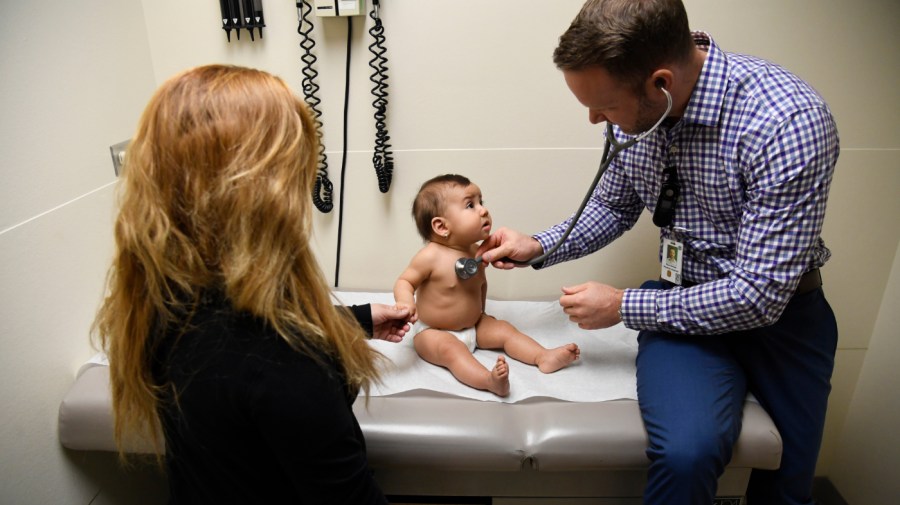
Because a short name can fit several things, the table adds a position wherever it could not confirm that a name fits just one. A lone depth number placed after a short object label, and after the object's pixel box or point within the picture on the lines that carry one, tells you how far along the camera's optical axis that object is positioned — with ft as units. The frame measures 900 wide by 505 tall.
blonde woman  2.50
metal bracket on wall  4.78
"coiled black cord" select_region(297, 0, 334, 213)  5.22
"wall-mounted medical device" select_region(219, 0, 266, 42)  5.19
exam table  3.87
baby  4.84
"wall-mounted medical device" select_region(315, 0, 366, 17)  5.04
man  3.57
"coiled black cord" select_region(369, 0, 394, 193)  5.26
